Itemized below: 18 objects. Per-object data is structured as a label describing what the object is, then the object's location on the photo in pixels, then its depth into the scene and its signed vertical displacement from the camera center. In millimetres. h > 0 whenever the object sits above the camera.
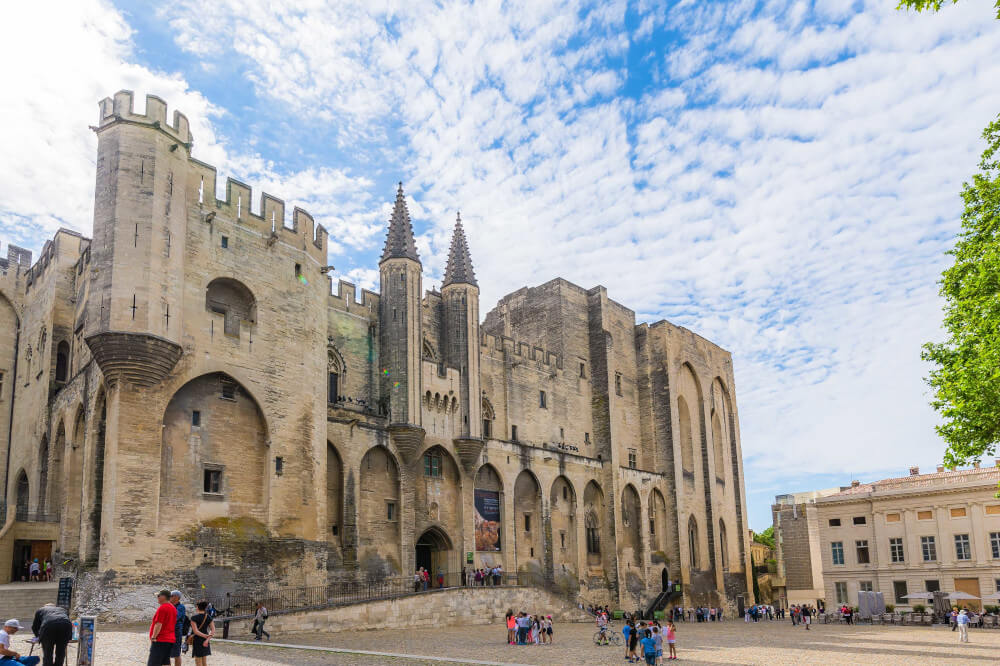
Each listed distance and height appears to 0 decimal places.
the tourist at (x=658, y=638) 17441 -2530
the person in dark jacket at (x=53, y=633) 11227 -1326
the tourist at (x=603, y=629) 24078 -3130
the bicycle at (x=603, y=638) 24125 -3421
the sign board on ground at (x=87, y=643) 12039 -1568
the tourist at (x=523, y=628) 23592 -2980
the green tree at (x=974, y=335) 15250 +3404
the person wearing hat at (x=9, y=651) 8181 -1166
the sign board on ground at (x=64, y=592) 20719 -1444
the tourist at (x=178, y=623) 11484 -1294
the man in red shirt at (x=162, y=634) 10812 -1321
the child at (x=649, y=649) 16984 -2631
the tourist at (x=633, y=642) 19281 -2819
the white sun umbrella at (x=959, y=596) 36959 -3787
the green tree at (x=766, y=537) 87000 -2316
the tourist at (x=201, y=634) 12117 -1514
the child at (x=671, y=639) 20767 -2992
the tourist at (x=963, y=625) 25359 -3477
